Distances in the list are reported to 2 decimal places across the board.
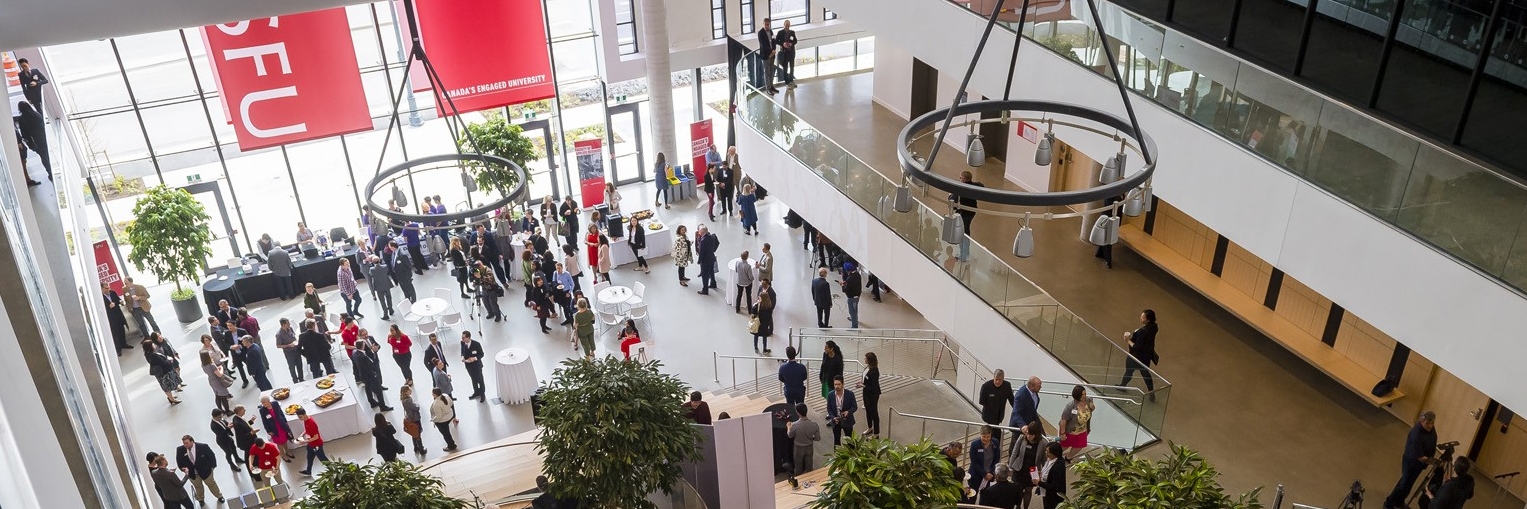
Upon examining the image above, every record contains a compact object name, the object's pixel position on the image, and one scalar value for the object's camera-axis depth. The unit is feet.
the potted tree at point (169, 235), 49.29
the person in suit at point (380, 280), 50.29
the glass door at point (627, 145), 67.72
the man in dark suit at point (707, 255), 52.75
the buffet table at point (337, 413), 41.86
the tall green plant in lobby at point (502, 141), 54.08
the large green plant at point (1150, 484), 24.79
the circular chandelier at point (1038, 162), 16.88
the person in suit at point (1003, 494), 30.37
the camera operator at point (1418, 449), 30.35
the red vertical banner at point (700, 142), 65.46
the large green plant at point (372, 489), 26.43
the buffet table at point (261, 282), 52.90
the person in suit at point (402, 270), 51.24
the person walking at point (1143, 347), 34.91
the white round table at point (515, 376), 44.45
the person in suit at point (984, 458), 32.68
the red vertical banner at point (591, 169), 64.13
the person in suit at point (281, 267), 53.62
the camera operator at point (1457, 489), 28.71
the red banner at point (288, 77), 49.88
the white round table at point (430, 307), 49.85
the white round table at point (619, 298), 50.57
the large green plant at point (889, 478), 26.16
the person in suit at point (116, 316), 49.06
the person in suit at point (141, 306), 49.44
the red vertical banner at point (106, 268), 51.39
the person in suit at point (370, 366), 43.27
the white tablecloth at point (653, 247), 57.26
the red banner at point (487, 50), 54.13
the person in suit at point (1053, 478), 30.99
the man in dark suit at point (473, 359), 43.52
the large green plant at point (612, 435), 29.73
